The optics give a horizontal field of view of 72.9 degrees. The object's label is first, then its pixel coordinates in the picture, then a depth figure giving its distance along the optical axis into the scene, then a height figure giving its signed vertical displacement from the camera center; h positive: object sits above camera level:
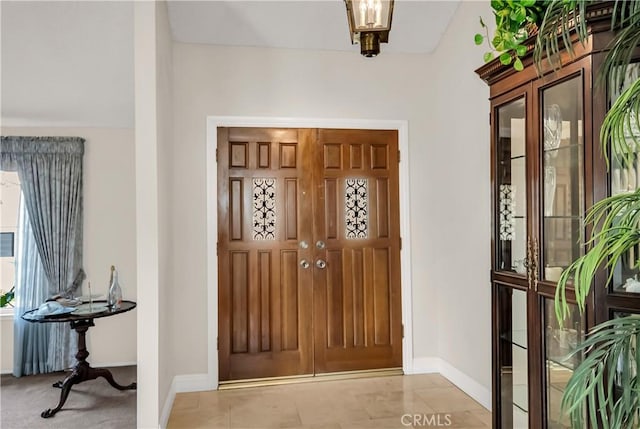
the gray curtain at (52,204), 3.81 +0.14
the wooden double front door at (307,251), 3.57 -0.29
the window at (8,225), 3.94 -0.04
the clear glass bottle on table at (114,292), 3.15 -0.53
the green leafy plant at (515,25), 1.70 +0.77
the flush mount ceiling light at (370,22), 1.65 +0.75
